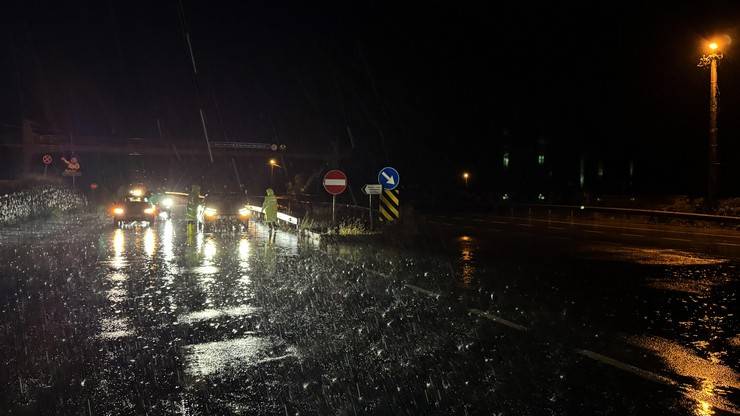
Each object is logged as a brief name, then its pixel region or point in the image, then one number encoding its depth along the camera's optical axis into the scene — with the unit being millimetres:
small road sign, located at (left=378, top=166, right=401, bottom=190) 20984
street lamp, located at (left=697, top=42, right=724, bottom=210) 25347
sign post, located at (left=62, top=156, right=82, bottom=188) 41894
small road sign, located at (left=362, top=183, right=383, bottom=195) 21859
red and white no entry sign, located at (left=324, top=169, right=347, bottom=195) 21500
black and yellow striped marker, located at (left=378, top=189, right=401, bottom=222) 21875
